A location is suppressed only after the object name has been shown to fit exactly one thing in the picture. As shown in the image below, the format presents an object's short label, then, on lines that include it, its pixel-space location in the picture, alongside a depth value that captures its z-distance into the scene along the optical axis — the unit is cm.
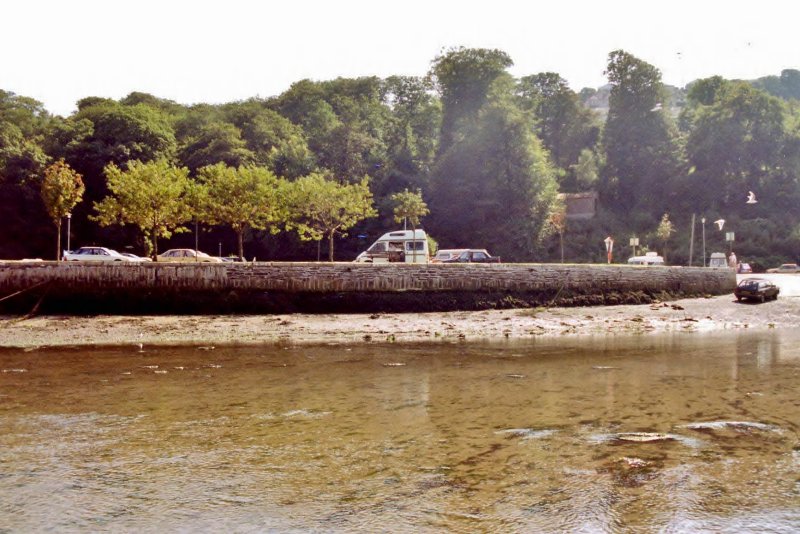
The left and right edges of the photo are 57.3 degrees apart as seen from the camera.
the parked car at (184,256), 4496
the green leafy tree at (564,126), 9944
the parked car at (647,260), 5288
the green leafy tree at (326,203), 4669
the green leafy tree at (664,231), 6812
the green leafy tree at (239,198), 4244
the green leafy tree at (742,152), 7500
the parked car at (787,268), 6148
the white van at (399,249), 4354
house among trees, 7912
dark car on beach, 3619
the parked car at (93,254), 4579
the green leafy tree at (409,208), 5103
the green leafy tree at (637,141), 8056
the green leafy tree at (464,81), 7169
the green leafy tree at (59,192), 4016
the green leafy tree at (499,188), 6312
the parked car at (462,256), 4800
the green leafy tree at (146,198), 3881
